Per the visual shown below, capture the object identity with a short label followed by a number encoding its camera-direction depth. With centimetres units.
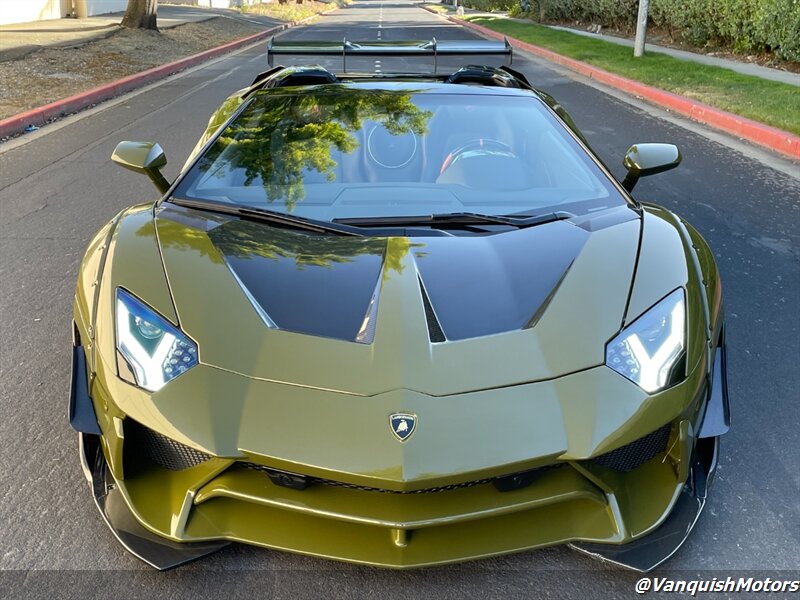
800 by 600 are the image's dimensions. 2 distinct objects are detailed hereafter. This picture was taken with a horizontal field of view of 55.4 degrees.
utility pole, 1532
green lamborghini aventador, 191
